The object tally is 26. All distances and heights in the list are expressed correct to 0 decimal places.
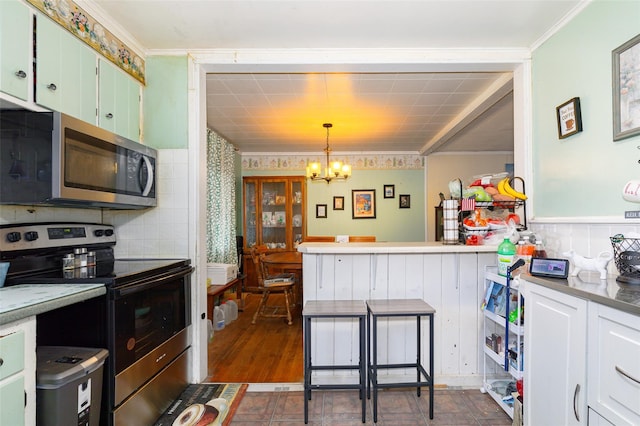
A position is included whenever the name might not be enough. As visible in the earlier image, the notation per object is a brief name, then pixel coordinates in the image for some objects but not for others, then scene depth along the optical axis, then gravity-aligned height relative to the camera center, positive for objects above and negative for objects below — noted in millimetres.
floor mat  1930 -1154
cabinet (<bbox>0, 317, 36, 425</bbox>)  1062 -502
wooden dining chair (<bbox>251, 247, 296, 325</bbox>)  3947 -775
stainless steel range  1535 -472
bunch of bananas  2321 +181
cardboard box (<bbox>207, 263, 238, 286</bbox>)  3766 -615
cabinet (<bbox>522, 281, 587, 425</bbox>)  1211 -564
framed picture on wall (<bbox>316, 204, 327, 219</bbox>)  6020 +110
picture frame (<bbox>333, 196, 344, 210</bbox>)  6031 +250
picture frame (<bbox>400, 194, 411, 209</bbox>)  6055 +283
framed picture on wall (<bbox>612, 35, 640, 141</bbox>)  1533 +589
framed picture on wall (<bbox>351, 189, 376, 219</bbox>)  6043 +249
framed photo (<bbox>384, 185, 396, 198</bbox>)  6047 +478
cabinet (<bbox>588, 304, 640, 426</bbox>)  979 -458
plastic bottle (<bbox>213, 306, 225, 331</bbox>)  3702 -1108
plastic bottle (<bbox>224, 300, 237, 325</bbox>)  3909 -1108
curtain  4301 +229
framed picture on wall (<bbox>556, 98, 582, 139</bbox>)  1894 +564
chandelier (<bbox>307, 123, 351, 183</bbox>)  4426 +620
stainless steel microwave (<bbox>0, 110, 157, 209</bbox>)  1476 +266
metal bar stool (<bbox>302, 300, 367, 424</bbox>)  1978 -680
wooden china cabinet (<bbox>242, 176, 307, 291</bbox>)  5840 +109
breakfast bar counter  2412 -534
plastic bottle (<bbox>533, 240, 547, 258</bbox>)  1968 -206
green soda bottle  2080 -235
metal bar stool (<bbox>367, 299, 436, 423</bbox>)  1974 -565
